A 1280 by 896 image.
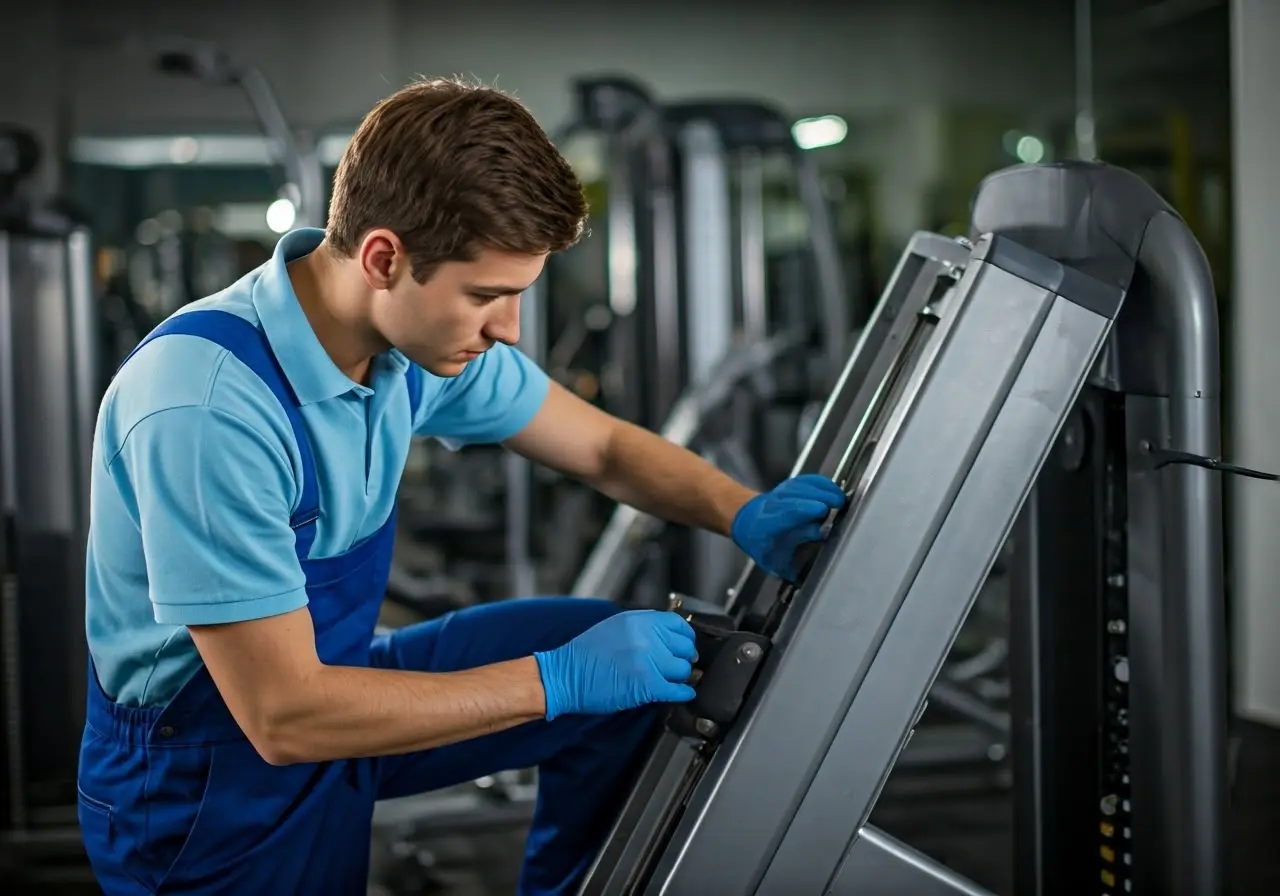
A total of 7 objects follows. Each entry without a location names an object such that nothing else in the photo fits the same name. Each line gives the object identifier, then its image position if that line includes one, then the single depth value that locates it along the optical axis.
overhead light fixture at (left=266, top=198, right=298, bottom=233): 3.55
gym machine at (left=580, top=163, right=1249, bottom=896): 1.23
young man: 1.19
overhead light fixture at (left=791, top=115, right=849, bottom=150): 7.10
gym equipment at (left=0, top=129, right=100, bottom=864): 2.88
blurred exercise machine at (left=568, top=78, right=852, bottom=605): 3.01
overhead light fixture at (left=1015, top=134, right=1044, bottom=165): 6.18
